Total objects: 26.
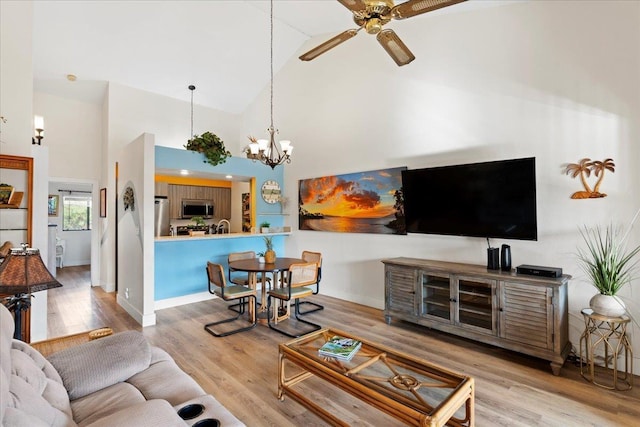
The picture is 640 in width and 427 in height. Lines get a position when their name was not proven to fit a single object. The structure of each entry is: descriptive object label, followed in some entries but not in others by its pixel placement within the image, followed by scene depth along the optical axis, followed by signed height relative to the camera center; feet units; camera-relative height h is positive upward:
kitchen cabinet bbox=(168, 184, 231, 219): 23.71 +1.57
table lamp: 6.11 -1.20
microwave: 24.06 +0.61
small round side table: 8.54 -3.86
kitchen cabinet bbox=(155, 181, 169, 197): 22.31 +2.00
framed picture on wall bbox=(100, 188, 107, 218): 19.74 +0.86
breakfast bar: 15.55 -2.44
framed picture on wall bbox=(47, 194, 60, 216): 27.53 +1.07
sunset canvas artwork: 14.90 +0.70
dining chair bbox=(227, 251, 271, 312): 15.16 -2.16
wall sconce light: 12.79 +3.72
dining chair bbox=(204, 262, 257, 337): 12.41 -3.21
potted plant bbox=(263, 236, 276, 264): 14.47 -1.91
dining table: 12.95 -2.17
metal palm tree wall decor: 9.51 +1.42
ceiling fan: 6.30 +4.31
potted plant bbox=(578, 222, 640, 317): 8.62 -1.45
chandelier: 13.55 +2.88
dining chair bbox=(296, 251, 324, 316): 15.06 -2.26
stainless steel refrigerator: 20.36 +0.06
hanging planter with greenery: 16.47 +3.67
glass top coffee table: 5.41 -3.34
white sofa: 3.96 -2.83
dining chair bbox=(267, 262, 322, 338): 12.52 -3.09
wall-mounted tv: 10.30 +0.61
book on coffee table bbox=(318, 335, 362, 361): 7.17 -3.17
